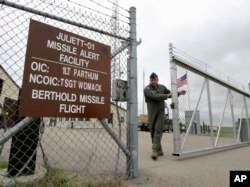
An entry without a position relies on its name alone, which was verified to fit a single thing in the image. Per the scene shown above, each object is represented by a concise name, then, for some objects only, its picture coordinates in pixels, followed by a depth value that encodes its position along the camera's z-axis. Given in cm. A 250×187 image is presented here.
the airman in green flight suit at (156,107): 589
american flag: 604
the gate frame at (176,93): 571
